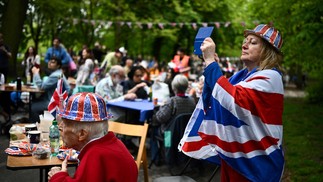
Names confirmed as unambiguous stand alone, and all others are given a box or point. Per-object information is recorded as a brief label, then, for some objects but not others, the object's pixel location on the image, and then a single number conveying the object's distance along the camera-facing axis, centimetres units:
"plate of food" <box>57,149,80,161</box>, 336
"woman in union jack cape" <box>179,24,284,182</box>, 264
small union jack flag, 490
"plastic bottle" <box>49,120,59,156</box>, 355
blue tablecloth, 694
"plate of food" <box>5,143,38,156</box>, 345
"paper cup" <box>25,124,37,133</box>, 419
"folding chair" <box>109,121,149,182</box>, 464
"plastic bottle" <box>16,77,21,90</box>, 804
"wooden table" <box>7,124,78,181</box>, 314
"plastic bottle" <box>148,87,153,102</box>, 817
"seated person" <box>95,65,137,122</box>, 776
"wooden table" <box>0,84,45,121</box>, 784
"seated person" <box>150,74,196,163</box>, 635
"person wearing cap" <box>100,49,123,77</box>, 1206
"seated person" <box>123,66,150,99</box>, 827
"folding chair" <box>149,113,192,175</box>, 596
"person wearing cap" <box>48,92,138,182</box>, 230
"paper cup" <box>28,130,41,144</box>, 381
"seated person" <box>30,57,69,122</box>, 726
